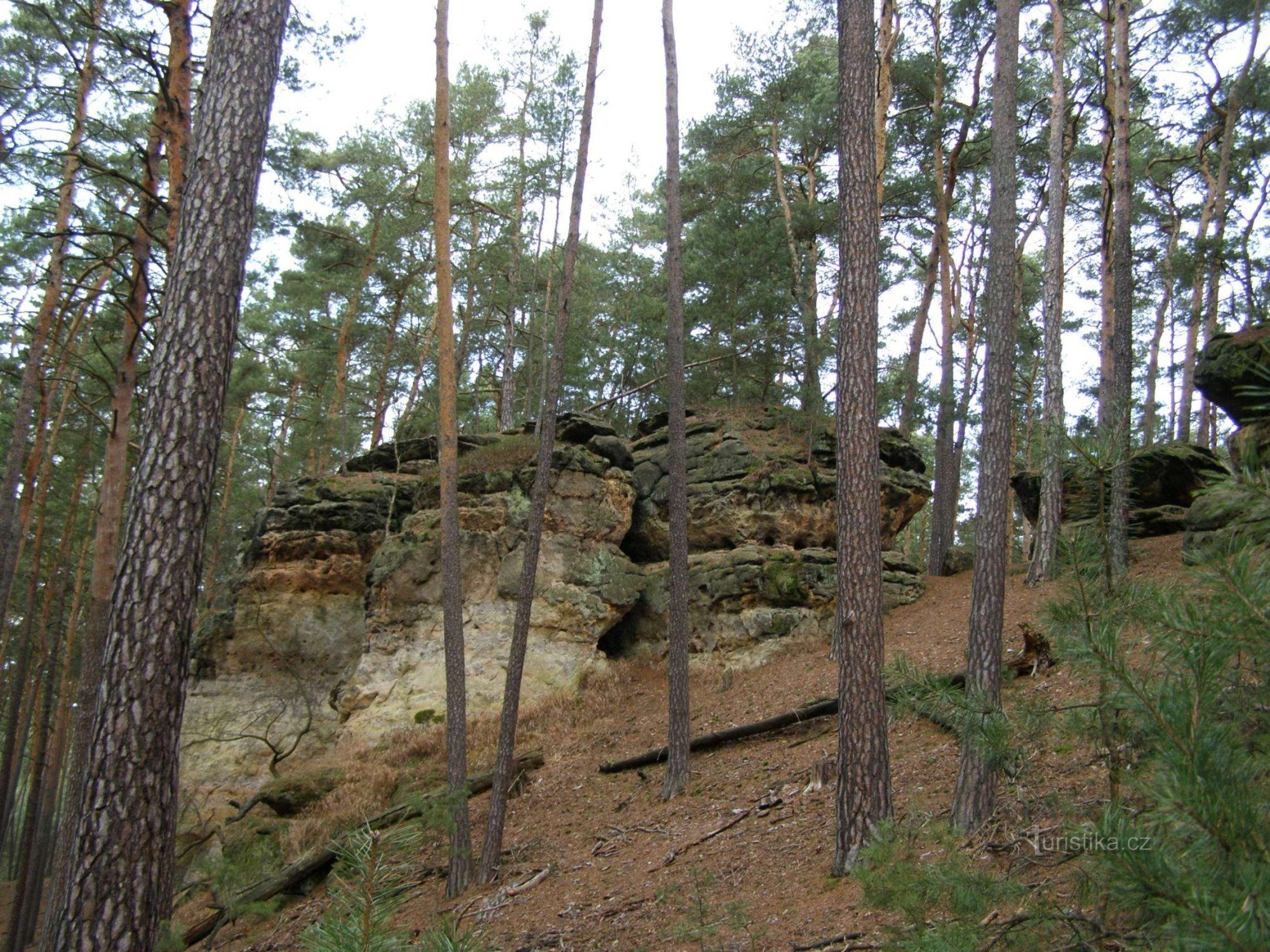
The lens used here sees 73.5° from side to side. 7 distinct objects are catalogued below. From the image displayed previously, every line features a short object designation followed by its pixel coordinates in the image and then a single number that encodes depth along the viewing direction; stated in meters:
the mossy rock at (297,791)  12.88
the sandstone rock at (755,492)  16.67
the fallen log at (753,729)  11.57
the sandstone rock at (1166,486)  14.88
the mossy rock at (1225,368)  10.56
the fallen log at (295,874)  10.31
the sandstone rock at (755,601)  15.32
